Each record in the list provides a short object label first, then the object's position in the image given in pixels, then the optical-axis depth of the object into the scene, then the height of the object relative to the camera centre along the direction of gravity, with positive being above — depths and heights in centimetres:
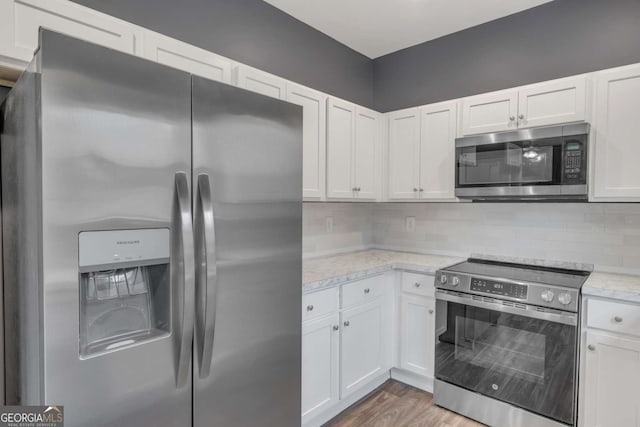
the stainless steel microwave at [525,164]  213 +26
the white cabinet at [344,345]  208 -92
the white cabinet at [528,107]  220 +65
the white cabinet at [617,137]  203 +40
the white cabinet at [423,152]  271 +42
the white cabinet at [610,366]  182 -84
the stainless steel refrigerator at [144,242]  96 -13
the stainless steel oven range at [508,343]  200 -84
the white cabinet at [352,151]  257 +41
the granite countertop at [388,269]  191 -44
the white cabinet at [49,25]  127 +70
